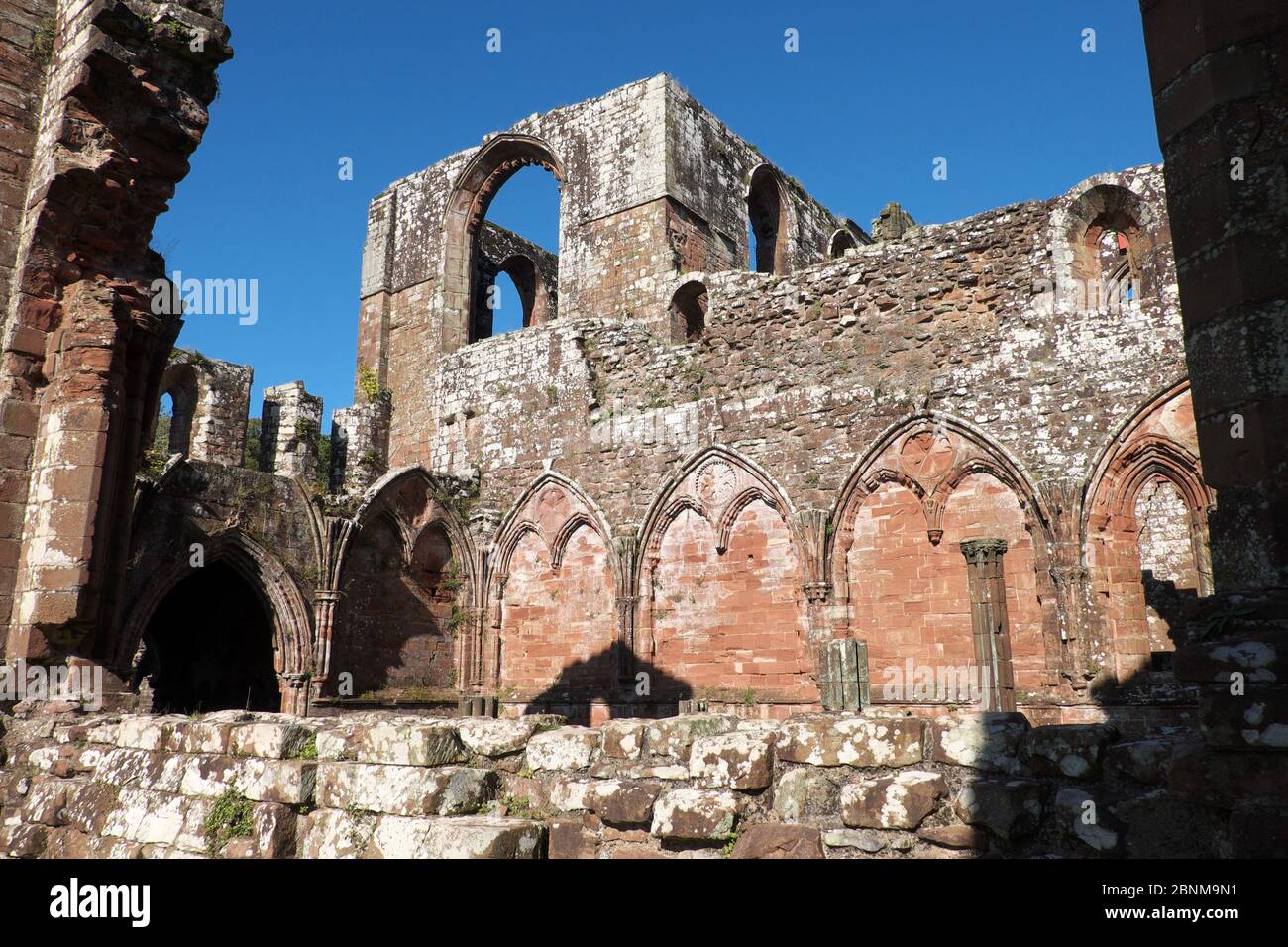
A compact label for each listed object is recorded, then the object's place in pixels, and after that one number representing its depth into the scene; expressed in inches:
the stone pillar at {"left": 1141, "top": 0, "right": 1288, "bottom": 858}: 113.0
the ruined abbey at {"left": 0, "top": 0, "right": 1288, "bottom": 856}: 270.2
